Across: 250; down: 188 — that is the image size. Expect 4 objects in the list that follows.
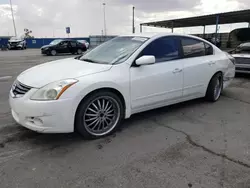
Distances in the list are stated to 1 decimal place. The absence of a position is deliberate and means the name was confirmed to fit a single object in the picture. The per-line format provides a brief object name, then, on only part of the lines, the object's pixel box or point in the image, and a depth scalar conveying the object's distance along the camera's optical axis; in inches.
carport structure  857.4
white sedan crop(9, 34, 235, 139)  116.3
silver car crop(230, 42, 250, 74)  315.3
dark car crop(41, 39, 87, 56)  816.3
